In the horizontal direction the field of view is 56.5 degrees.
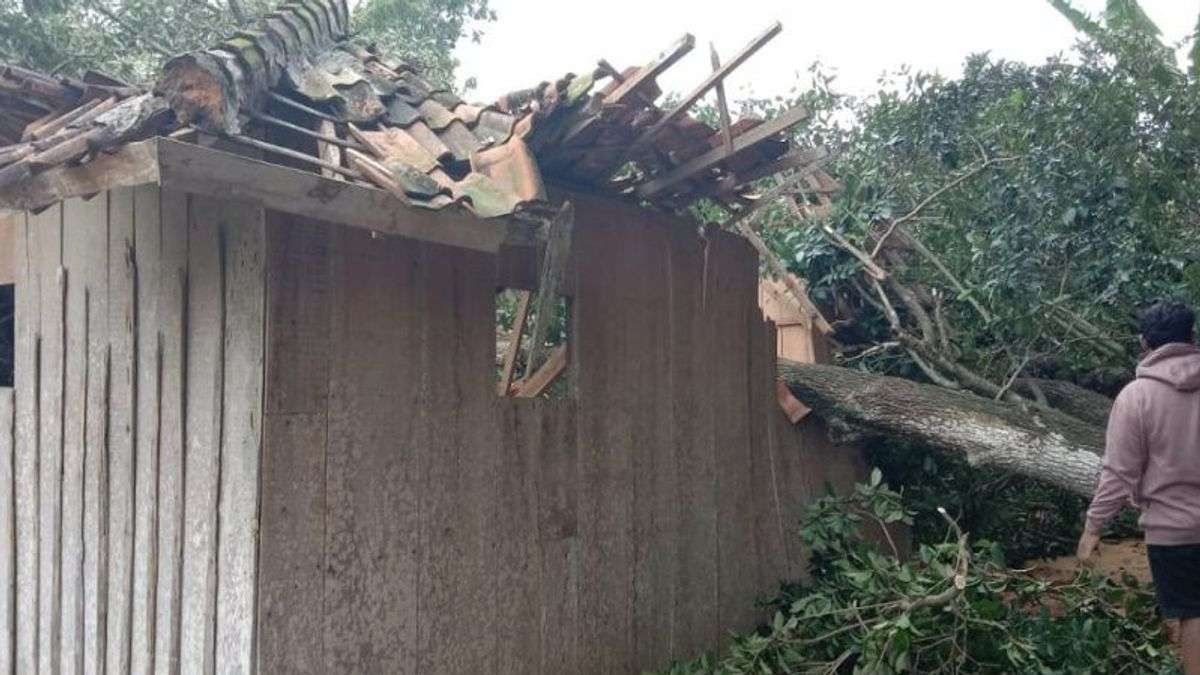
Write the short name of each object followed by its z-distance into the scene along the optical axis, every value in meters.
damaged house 4.00
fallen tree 6.13
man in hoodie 4.38
